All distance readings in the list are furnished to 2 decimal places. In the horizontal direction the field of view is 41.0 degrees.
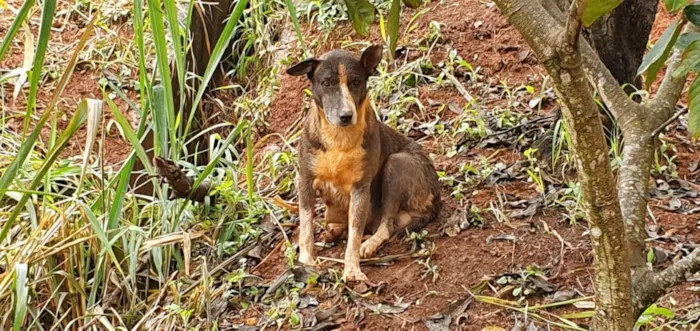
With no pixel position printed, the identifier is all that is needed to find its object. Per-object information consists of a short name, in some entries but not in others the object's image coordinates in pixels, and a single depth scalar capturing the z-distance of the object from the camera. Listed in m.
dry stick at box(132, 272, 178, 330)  4.01
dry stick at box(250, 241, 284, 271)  4.28
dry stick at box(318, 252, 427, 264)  4.13
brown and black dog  3.98
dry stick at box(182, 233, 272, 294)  4.13
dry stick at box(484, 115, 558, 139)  4.93
